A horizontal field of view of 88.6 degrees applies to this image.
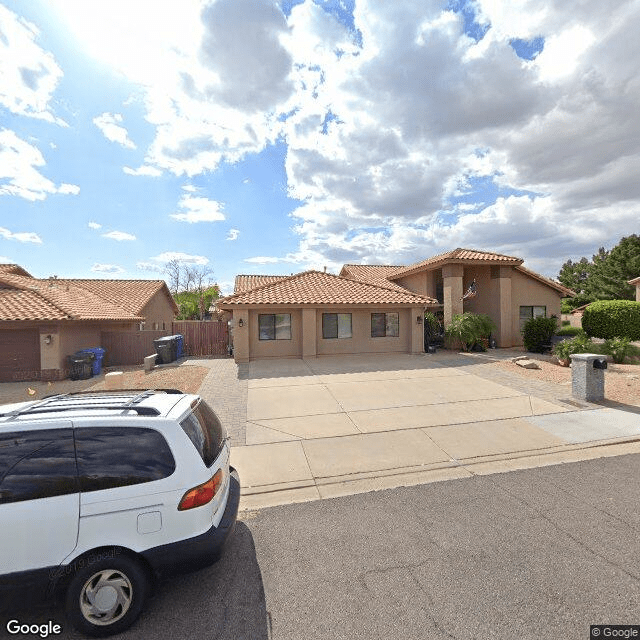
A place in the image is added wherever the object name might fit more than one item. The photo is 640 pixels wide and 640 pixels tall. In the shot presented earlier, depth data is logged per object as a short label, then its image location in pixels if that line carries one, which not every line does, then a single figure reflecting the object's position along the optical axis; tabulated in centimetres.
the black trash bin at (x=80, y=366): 1324
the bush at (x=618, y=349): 1335
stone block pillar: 835
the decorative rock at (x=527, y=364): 1264
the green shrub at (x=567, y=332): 1897
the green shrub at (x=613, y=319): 1706
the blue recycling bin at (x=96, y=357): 1409
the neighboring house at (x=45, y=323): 1284
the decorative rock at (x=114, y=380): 1097
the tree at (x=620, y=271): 3178
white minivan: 242
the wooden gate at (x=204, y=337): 1878
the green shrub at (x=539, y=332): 1638
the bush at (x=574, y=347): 1298
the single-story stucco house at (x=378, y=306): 1591
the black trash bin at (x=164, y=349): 1608
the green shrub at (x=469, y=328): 1744
